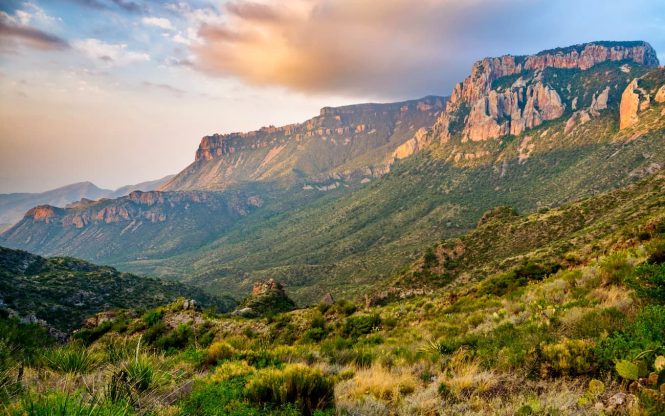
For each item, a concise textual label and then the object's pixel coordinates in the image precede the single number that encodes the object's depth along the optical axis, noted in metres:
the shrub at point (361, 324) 14.70
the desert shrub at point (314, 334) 15.23
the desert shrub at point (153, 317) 19.38
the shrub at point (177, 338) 15.38
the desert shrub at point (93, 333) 19.31
